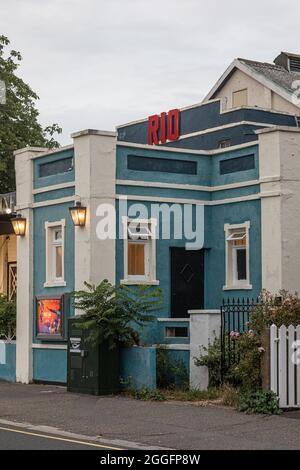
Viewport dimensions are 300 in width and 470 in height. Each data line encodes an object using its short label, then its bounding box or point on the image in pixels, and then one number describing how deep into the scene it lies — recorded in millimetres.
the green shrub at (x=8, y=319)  23641
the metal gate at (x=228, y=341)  17644
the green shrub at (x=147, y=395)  17906
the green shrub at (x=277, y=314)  16359
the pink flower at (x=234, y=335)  17506
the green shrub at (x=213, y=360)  18000
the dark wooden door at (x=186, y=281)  22188
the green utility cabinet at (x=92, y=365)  18781
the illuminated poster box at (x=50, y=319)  21547
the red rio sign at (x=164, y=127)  27578
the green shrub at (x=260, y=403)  15508
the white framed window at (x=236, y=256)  22016
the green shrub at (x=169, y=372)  18953
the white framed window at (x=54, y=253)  22156
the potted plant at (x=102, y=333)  18766
